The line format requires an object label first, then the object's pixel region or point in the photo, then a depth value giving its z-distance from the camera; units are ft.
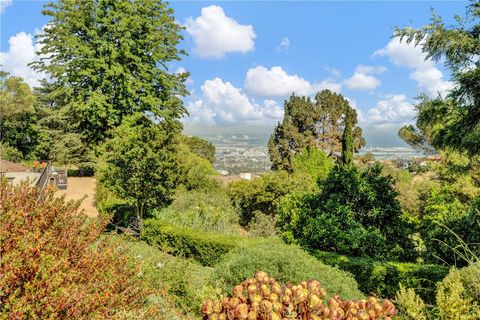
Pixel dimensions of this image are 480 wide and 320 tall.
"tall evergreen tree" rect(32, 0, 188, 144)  64.49
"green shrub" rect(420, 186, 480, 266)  29.89
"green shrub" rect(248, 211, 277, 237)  56.75
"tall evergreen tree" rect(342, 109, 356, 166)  91.20
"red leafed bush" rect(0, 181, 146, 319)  8.89
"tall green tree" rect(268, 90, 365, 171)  112.68
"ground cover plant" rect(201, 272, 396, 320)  8.00
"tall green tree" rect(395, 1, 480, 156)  22.93
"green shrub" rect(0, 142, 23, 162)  90.72
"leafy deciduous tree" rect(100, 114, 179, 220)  45.39
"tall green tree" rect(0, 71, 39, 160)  96.32
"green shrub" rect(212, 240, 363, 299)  17.71
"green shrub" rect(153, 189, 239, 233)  49.11
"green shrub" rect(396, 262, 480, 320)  9.18
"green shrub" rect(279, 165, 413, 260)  31.58
